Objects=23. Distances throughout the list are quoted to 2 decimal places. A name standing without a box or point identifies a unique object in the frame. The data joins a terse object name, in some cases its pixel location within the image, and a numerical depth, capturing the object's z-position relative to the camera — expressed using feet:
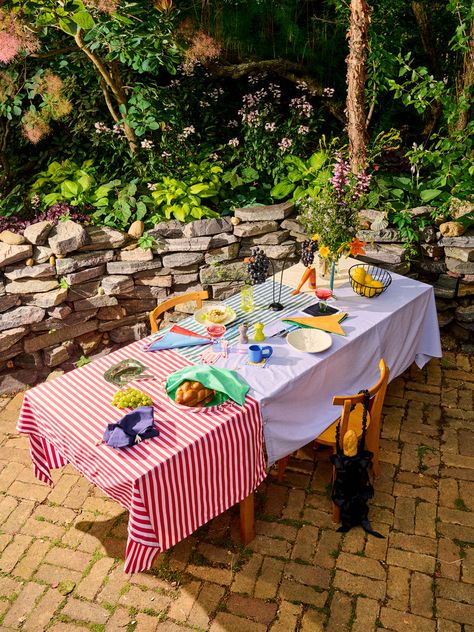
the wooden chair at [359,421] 9.96
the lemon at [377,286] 13.06
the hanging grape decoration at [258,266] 13.28
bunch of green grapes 9.62
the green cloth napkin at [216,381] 9.71
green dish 10.48
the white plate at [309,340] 11.25
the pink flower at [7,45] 15.03
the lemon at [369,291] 13.05
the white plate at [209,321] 12.15
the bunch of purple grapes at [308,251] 13.33
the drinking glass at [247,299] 12.35
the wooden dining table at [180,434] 8.78
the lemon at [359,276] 12.99
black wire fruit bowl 13.01
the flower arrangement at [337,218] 12.14
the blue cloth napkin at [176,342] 11.44
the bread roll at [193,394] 9.67
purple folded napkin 8.82
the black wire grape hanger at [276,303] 12.80
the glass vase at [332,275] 13.23
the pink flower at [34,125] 18.21
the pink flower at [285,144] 18.30
